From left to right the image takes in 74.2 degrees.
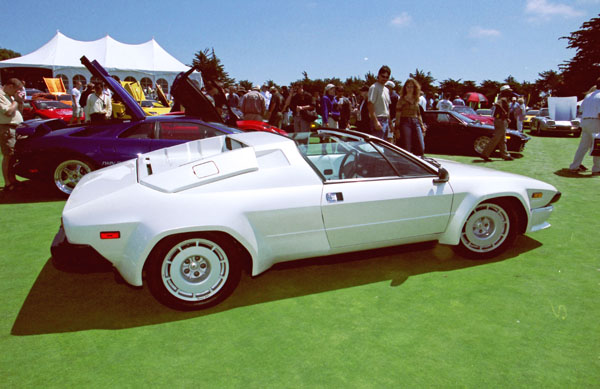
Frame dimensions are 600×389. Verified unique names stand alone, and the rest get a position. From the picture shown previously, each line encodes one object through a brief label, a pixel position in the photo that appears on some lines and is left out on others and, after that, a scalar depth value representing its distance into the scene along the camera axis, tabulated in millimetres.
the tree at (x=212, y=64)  55025
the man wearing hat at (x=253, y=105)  9977
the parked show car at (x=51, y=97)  22172
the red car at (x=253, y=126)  8133
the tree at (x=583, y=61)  47156
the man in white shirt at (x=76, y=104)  12664
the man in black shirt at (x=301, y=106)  11234
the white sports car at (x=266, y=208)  2697
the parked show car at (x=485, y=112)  22561
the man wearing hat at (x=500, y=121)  9633
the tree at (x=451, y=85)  77975
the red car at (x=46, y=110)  16453
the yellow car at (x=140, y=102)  11828
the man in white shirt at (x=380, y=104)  6648
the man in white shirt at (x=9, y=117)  6062
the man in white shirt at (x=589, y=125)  8046
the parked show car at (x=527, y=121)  22578
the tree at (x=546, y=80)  75819
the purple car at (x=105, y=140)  5930
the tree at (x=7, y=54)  96525
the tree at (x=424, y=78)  71300
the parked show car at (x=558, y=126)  17094
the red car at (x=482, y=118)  12566
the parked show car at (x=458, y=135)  11000
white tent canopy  25781
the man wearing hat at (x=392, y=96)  8759
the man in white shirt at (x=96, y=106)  8844
